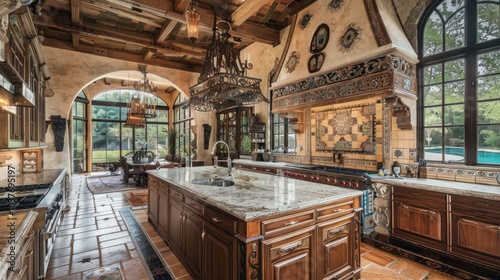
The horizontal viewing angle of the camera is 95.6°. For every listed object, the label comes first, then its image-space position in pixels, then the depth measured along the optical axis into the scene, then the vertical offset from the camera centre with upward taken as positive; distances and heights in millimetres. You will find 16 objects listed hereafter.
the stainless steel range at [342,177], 3088 -617
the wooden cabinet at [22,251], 1178 -680
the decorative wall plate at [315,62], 3761 +1319
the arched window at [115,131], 10781 +477
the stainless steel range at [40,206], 2046 -618
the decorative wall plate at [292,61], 4309 +1522
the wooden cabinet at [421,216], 2631 -951
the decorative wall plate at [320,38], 3781 +1736
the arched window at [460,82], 2783 +769
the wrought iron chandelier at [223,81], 2275 +619
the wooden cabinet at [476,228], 2268 -940
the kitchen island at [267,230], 1604 -737
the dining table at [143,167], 6828 -818
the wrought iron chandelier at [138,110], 7160 +965
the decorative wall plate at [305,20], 4234 +2281
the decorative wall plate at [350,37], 3283 +1529
